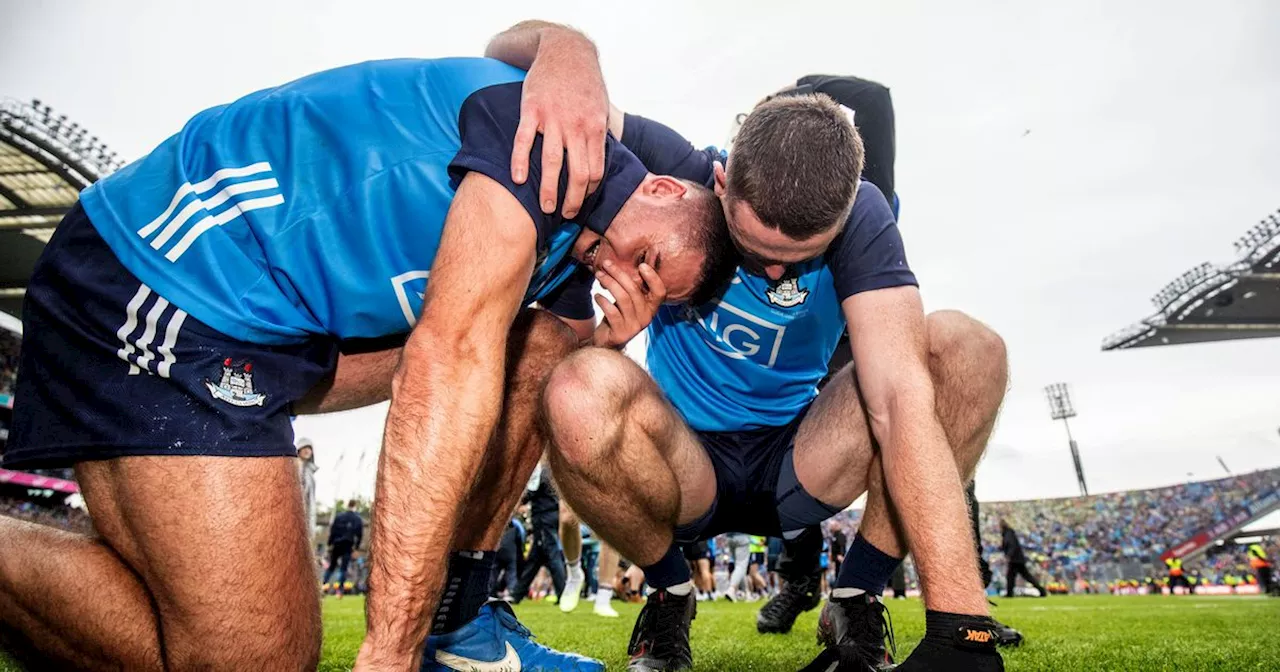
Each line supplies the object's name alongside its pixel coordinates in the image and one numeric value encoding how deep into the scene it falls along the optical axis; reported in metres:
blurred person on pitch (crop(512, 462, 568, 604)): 11.37
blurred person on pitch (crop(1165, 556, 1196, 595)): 24.05
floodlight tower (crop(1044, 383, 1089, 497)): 59.50
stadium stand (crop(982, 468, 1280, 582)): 35.66
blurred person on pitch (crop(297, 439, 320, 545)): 10.52
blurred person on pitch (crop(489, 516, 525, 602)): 12.48
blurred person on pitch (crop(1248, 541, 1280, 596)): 19.58
